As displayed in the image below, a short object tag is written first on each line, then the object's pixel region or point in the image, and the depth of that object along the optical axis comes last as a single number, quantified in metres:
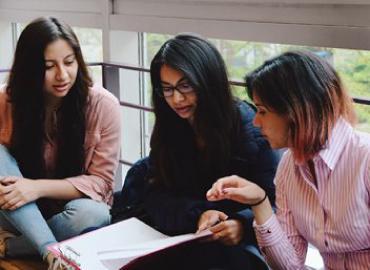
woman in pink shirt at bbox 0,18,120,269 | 2.04
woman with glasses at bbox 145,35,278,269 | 1.70
